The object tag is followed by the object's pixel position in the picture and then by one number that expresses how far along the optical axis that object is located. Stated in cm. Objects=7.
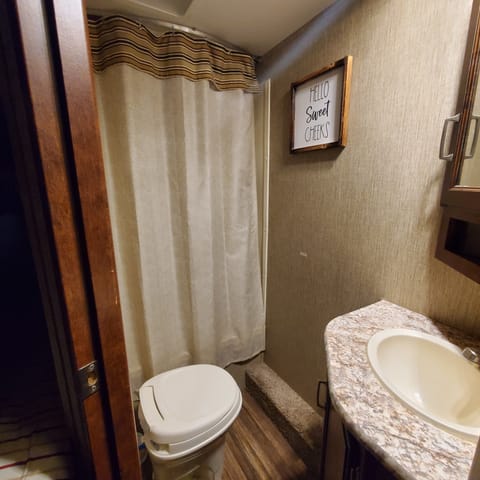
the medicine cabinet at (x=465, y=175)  69
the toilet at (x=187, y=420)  101
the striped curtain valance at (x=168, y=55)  111
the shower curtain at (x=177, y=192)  119
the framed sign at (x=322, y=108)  112
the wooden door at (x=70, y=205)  40
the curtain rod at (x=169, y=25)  111
